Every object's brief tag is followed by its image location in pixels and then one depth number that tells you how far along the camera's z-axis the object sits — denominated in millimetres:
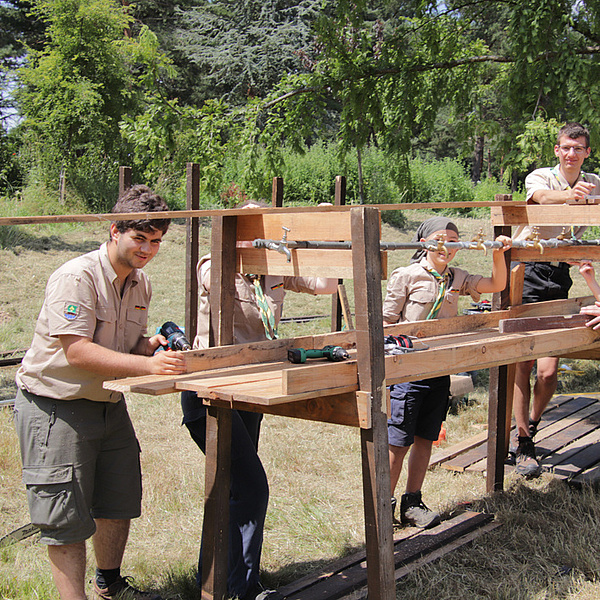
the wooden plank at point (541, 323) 3836
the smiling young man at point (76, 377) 2785
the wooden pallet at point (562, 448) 5152
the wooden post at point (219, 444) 3055
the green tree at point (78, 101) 15305
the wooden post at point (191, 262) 6176
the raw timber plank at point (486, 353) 2826
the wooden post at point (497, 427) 4727
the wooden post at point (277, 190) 6278
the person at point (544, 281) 4836
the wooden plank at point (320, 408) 2650
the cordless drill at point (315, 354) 2967
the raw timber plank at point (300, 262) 2820
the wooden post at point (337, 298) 6664
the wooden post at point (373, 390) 2631
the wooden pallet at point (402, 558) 3363
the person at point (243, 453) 3275
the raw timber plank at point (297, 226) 2811
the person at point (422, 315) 4078
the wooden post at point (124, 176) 5918
